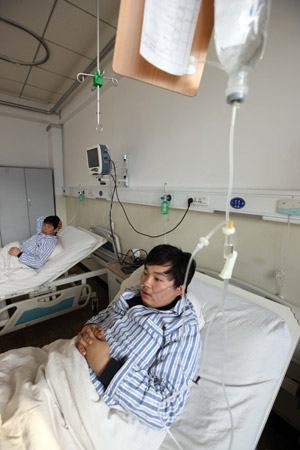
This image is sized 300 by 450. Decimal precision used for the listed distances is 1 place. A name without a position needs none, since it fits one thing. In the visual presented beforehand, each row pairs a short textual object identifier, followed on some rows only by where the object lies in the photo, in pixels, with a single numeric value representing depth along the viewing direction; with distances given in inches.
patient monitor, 85.4
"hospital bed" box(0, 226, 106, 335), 70.9
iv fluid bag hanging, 18.4
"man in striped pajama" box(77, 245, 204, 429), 30.0
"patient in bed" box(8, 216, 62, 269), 85.0
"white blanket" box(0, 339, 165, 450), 26.6
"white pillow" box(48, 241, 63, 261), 89.2
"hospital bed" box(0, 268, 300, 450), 28.1
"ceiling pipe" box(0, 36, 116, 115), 82.0
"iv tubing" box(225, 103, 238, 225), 18.6
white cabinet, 145.9
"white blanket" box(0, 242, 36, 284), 76.2
